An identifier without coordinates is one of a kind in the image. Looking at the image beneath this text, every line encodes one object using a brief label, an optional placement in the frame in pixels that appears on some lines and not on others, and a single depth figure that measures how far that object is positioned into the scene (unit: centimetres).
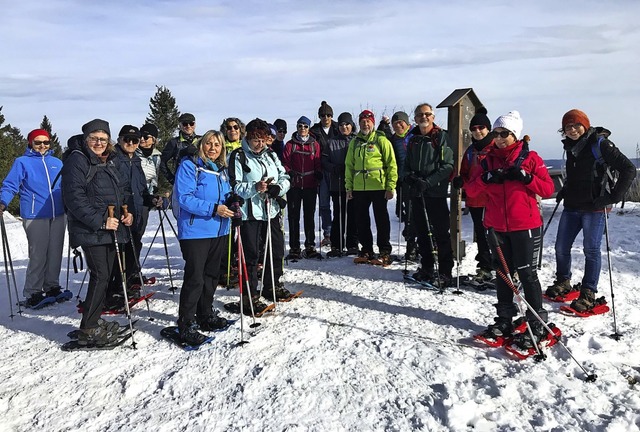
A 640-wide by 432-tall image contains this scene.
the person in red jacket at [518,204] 437
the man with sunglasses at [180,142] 722
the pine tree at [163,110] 3828
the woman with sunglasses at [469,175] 606
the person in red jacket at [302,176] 823
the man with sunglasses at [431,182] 619
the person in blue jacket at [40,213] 629
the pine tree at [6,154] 2904
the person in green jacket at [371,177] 734
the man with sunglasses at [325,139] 873
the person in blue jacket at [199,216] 466
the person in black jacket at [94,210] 461
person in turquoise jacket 543
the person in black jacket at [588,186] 502
